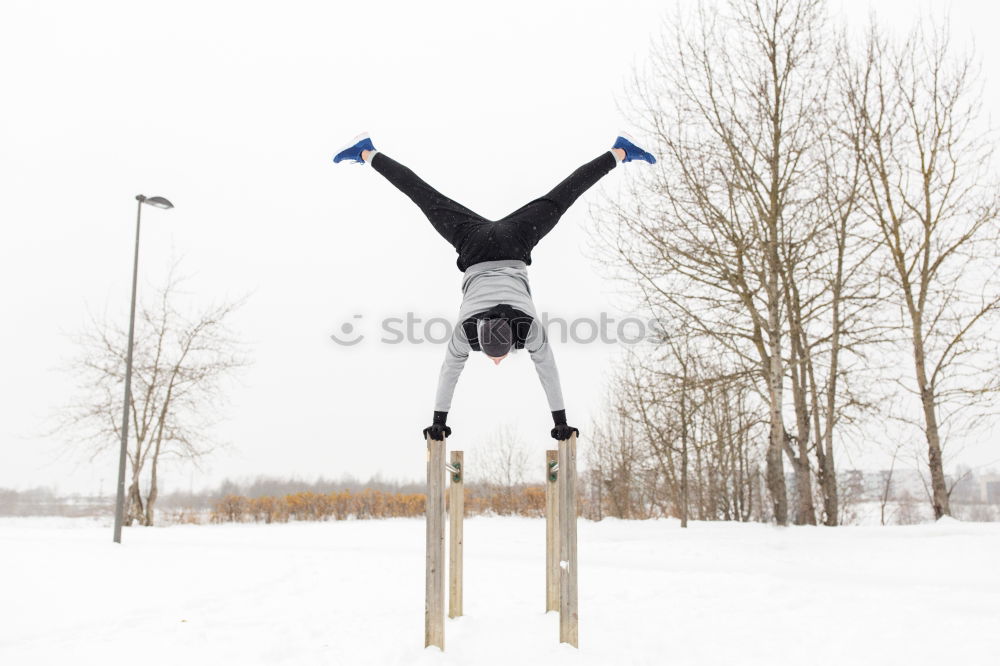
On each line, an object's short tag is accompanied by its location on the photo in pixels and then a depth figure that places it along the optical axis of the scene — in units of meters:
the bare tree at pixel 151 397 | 13.60
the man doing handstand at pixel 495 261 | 3.34
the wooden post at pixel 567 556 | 3.48
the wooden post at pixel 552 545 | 4.20
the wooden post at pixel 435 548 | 3.45
